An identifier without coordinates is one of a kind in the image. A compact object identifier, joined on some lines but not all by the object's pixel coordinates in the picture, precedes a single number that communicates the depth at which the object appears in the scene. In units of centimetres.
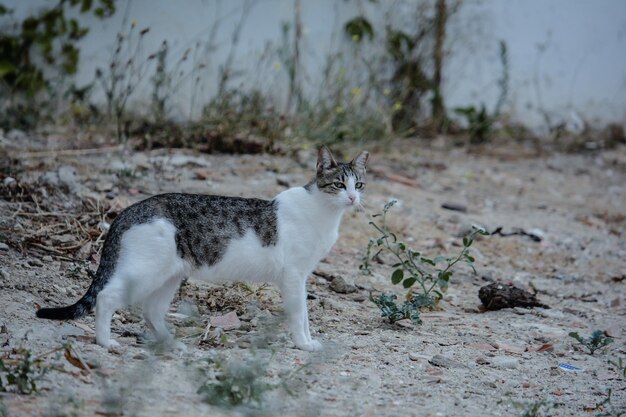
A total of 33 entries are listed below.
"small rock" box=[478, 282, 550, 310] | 1023
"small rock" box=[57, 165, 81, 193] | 1134
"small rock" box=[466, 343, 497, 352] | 884
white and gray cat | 748
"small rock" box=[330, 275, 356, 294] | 1020
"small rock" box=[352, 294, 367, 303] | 1005
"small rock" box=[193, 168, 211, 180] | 1327
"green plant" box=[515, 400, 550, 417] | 638
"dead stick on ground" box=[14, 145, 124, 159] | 1303
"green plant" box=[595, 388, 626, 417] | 696
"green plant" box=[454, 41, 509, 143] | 1891
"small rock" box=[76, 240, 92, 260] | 966
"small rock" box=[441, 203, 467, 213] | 1443
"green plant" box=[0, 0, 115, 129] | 1578
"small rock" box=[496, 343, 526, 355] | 891
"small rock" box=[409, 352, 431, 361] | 822
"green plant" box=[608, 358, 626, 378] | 767
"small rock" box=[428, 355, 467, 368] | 813
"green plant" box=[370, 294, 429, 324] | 916
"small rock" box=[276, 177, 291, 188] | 1352
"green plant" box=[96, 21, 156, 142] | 1422
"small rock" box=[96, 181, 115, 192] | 1196
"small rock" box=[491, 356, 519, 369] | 841
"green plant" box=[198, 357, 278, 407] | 604
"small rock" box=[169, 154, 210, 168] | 1376
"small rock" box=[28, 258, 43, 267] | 916
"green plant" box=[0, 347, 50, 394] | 596
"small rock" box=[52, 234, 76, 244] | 979
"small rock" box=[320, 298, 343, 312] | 962
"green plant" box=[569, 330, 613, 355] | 890
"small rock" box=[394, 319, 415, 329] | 931
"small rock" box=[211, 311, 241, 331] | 854
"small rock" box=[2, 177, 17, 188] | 1074
